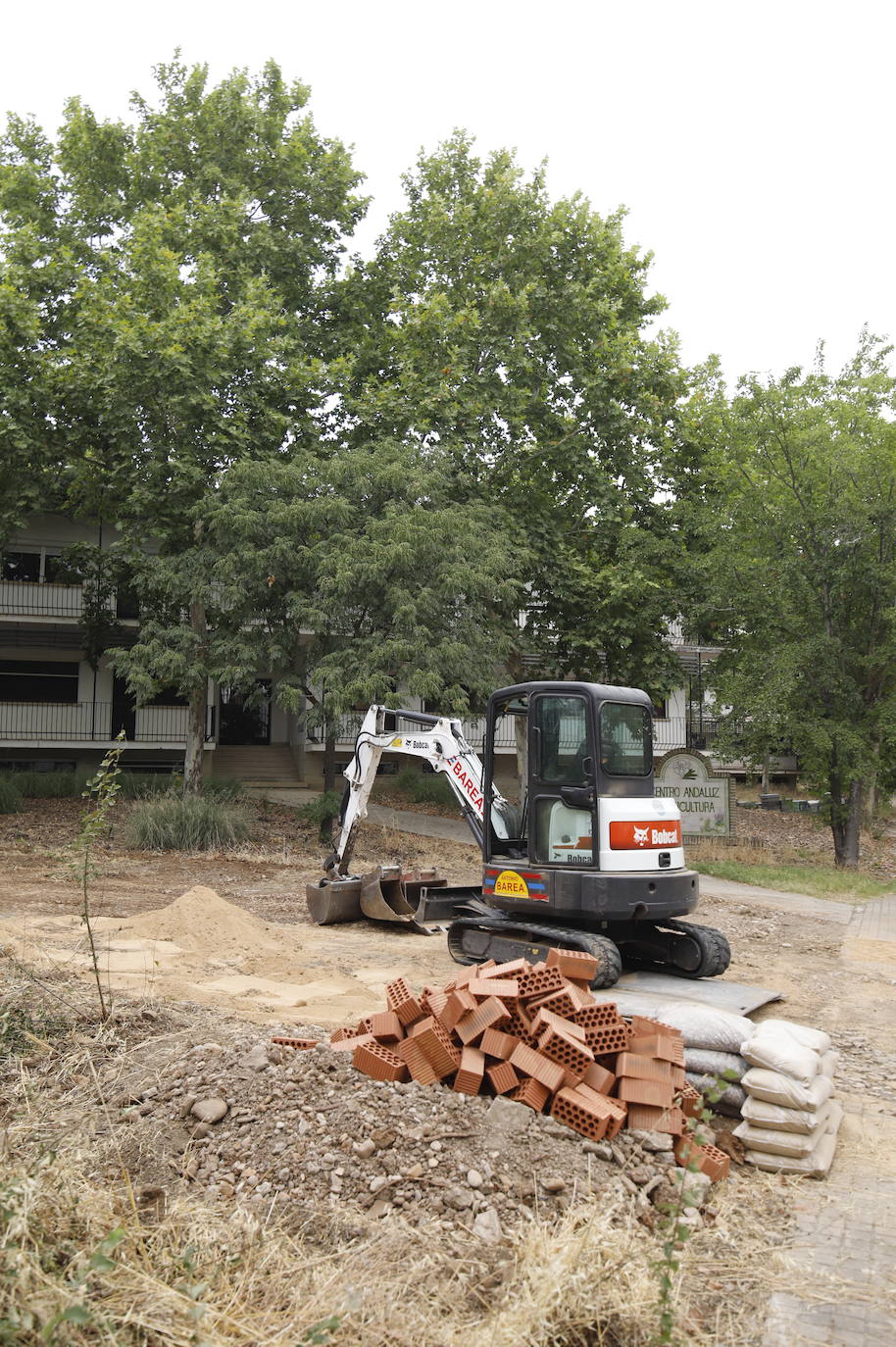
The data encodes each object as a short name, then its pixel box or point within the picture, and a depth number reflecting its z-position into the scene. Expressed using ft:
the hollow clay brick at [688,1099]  19.71
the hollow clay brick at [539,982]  21.06
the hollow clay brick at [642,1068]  19.25
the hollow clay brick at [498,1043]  19.48
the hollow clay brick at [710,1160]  17.56
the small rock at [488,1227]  15.10
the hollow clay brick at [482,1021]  19.90
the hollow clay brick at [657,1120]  18.67
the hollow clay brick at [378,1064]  19.43
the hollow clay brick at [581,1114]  18.13
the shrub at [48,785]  84.07
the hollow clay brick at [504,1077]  19.06
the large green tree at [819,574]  66.74
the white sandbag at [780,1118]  19.49
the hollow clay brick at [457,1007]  20.25
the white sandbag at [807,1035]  21.91
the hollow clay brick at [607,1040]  20.08
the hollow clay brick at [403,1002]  20.80
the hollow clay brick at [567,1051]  19.42
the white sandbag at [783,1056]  20.27
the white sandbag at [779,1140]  19.31
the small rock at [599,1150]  17.66
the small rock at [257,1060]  19.33
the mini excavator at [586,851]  30.96
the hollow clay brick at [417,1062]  19.60
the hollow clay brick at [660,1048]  19.62
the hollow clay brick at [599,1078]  19.22
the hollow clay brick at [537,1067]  18.81
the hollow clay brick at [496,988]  20.56
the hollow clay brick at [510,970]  21.58
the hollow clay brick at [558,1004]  20.61
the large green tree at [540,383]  79.00
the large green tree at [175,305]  69.41
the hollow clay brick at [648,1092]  18.84
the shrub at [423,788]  102.63
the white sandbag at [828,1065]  21.72
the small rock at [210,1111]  17.95
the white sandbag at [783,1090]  19.69
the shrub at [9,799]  76.33
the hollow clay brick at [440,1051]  19.66
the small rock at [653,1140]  18.17
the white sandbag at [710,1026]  22.18
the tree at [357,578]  59.21
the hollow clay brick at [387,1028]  20.53
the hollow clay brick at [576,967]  24.08
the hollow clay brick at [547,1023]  19.98
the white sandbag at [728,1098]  21.52
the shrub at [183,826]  64.03
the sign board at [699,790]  71.97
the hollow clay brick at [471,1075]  19.30
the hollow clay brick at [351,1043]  20.88
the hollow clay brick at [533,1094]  18.69
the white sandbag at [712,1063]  21.85
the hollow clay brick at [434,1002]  20.92
